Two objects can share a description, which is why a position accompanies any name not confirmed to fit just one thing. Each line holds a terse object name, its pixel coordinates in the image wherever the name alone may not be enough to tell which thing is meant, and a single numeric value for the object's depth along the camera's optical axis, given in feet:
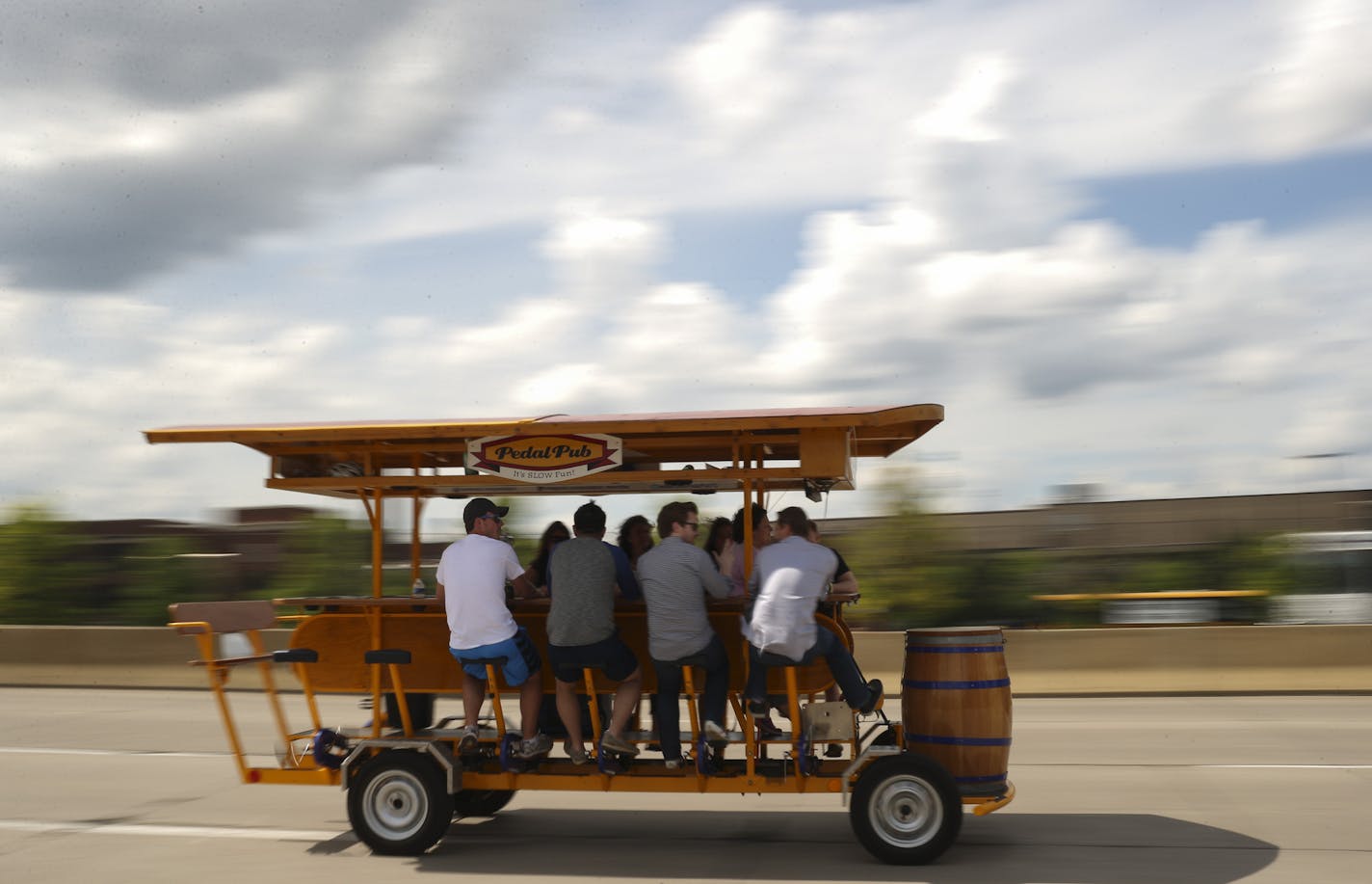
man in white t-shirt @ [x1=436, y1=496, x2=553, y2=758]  25.61
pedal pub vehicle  24.12
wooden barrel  24.11
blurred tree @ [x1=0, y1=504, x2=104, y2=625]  63.98
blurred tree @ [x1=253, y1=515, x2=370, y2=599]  63.98
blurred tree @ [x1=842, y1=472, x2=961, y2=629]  58.80
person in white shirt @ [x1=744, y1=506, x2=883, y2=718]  24.29
